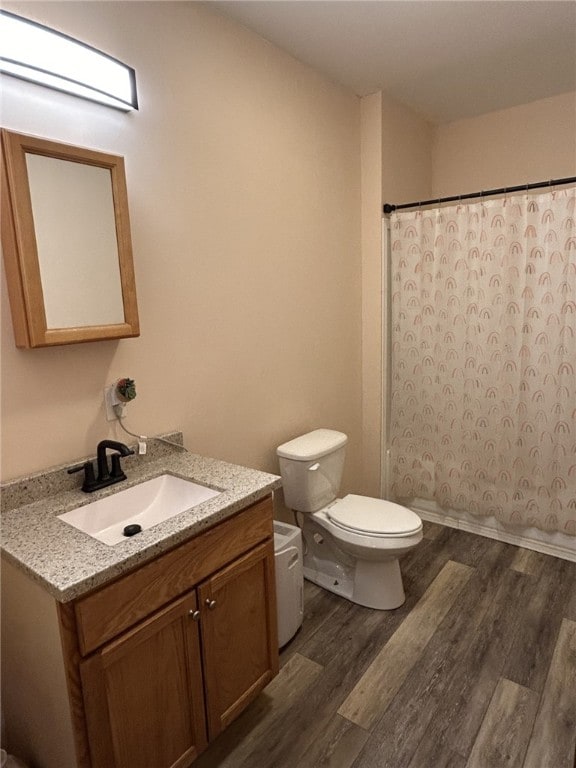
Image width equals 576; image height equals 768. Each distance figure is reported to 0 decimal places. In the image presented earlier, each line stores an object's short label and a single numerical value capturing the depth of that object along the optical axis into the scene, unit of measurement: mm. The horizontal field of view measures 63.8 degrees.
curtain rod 2195
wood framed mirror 1257
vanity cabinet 1075
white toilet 2068
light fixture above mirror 1228
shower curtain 2344
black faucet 1466
